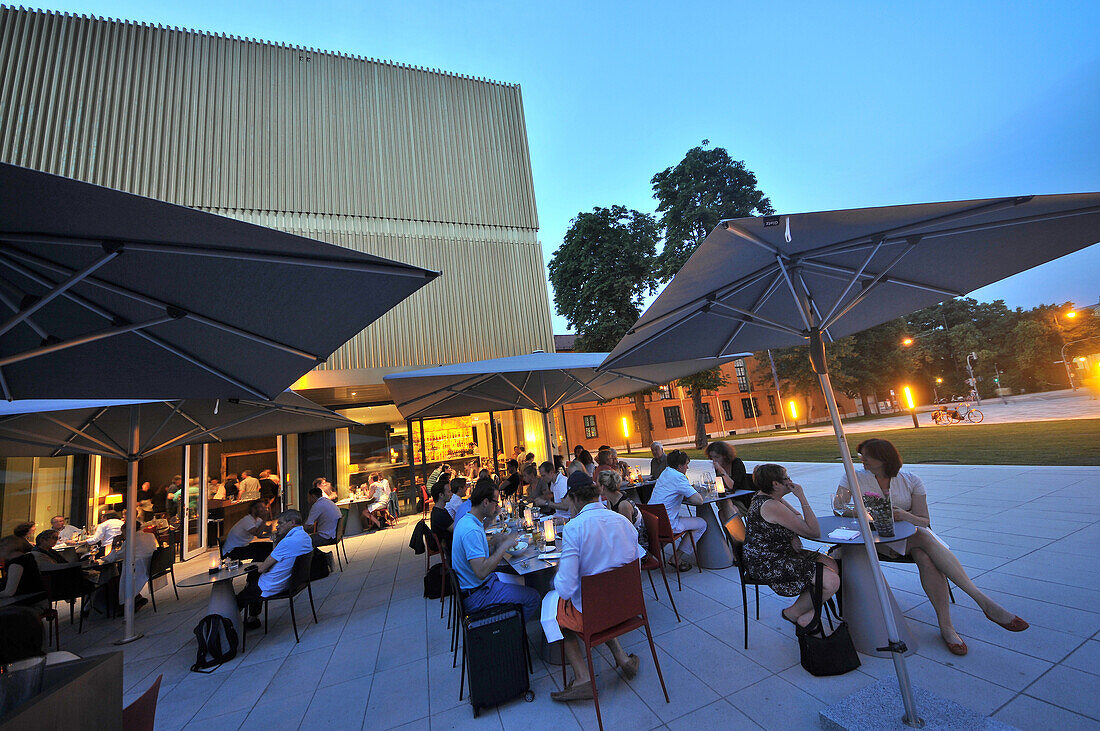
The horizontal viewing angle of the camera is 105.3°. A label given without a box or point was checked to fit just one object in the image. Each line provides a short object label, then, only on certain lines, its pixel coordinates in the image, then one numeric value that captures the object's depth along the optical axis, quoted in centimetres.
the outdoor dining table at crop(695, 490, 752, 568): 528
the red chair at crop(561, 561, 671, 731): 273
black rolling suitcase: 299
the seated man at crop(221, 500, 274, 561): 605
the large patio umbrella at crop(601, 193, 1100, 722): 254
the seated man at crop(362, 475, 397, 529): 1140
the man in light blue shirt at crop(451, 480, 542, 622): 341
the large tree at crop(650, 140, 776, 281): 2097
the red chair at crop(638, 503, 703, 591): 467
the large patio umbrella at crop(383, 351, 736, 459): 609
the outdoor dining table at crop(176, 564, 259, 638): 449
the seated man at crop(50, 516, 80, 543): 730
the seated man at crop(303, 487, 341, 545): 719
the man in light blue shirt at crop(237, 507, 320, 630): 463
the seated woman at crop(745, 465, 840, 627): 307
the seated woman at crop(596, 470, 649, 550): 441
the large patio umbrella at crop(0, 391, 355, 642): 513
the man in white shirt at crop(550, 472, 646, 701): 285
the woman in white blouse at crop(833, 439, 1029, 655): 300
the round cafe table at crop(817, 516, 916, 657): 302
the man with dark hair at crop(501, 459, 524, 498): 861
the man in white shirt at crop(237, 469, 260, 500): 1110
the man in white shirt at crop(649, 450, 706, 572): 497
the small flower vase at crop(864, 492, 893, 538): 305
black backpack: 428
